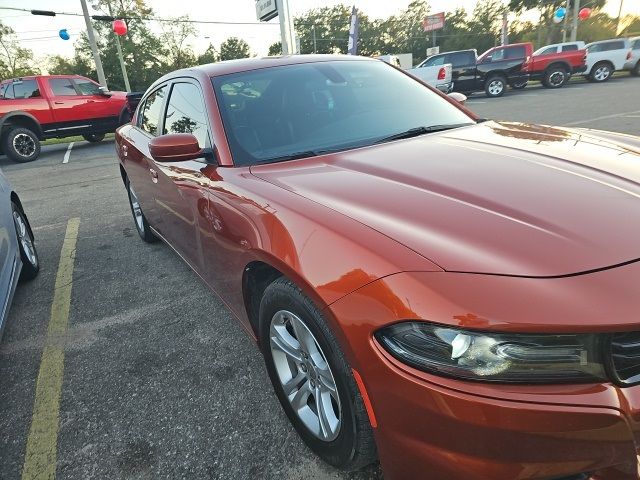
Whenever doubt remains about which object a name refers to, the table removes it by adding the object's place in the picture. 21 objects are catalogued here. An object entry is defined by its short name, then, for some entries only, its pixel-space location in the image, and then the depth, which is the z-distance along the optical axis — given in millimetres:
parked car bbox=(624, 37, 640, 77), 20016
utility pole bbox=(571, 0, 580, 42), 28556
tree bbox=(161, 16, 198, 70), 47781
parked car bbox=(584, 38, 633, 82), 19469
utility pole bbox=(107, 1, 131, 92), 42656
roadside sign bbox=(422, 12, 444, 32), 48228
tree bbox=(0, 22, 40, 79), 41656
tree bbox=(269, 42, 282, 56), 65312
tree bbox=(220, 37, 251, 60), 58031
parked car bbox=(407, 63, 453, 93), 16562
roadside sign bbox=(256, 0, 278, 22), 15802
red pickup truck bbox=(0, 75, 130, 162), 10953
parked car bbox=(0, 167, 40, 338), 2859
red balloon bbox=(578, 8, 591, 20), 30706
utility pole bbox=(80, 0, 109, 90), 18984
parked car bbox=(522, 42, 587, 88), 18500
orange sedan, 1067
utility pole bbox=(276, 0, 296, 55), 15078
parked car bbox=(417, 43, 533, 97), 17797
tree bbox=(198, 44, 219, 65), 52797
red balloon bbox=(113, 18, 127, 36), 21111
